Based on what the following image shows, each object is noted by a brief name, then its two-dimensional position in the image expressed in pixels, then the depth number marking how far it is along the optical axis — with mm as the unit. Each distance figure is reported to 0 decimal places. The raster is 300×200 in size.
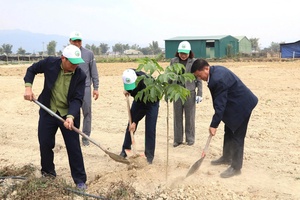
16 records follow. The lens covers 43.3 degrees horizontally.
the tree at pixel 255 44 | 66875
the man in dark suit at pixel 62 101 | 4273
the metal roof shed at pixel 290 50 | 37562
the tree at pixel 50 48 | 84719
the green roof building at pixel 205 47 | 42688
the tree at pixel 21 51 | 87312
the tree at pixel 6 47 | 95219
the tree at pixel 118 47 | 113869
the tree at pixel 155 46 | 86106
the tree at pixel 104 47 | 111938
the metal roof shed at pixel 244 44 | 52938
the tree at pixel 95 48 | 83438
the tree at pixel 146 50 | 97025
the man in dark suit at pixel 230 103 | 4641
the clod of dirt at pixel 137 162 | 4816
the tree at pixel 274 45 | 103812
